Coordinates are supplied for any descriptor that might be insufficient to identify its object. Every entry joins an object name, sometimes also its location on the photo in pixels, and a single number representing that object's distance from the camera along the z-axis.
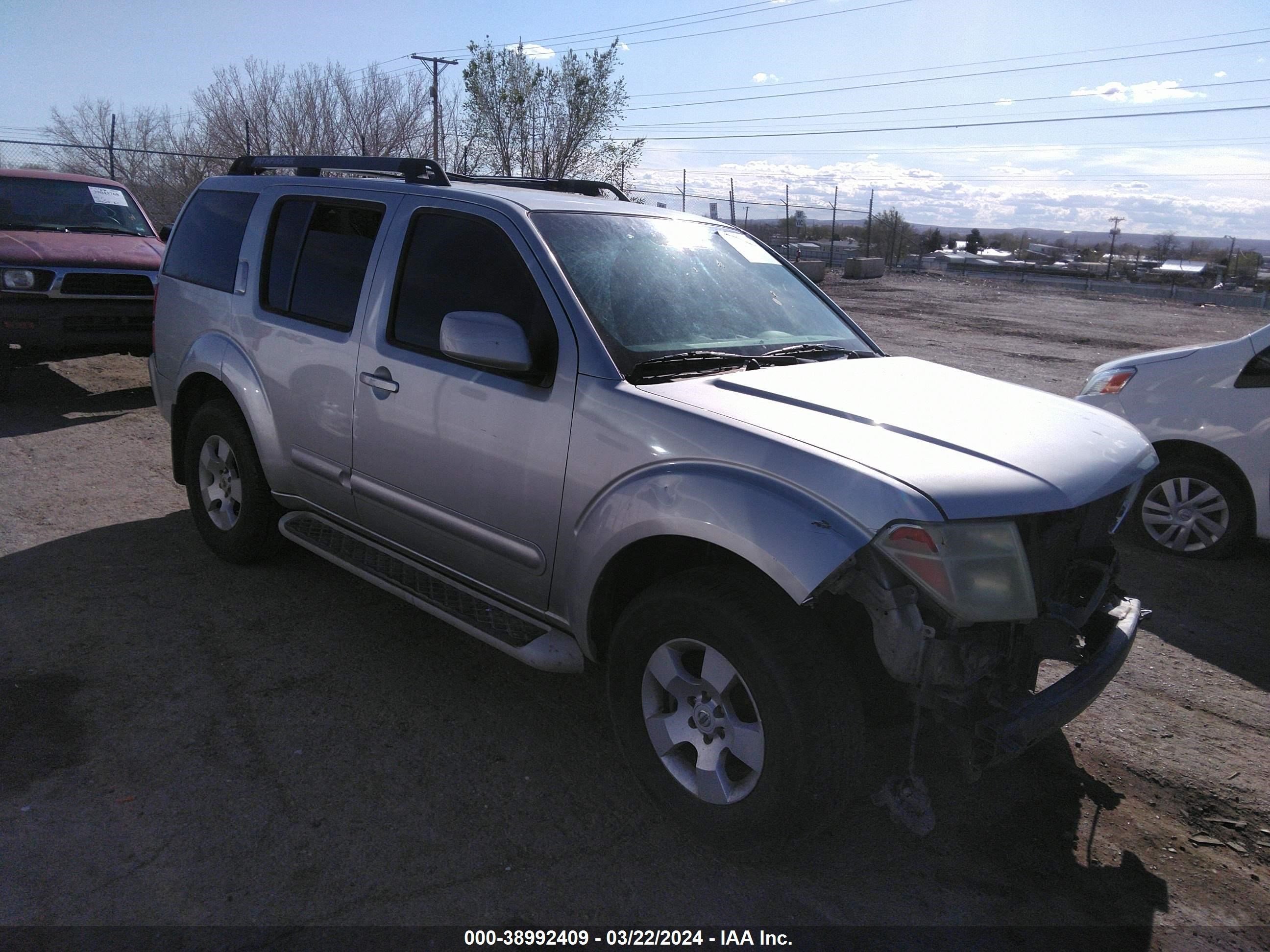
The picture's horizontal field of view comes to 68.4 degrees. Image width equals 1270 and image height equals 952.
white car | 5.39
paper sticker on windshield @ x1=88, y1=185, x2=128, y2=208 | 9.93
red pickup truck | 8.25
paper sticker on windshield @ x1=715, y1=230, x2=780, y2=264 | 4.25
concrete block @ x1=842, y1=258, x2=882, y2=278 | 35.47
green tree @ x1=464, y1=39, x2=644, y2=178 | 30.39
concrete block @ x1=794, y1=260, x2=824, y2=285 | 26.49
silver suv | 2.54
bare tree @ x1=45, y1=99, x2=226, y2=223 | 25.17
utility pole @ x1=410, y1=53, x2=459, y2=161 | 30.66
